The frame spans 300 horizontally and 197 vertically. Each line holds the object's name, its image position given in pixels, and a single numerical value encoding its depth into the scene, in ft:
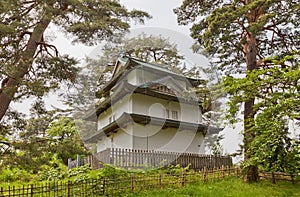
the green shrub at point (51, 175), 46.42
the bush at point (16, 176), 48.24
